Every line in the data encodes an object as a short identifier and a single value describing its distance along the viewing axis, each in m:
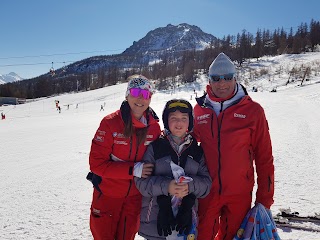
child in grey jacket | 2.34
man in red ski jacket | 2.57
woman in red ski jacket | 2.53
